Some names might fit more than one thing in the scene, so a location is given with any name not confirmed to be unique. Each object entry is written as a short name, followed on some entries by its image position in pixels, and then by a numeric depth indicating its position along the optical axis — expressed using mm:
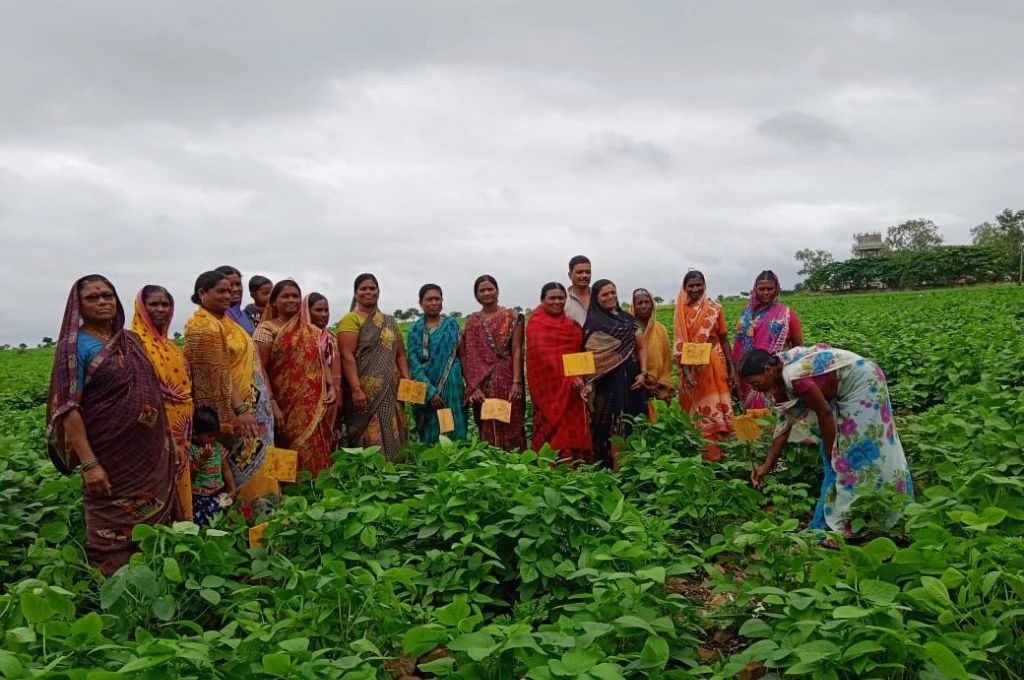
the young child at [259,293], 5953
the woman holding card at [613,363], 5934
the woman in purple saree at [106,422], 3436
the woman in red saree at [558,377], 6012
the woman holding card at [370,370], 5609
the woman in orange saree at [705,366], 6188
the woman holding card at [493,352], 6031
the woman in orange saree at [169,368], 3904
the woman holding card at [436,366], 6004
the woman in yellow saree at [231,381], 4219
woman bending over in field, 3934
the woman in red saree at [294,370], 4926
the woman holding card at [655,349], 6309
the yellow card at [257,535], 3326
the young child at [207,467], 4168
